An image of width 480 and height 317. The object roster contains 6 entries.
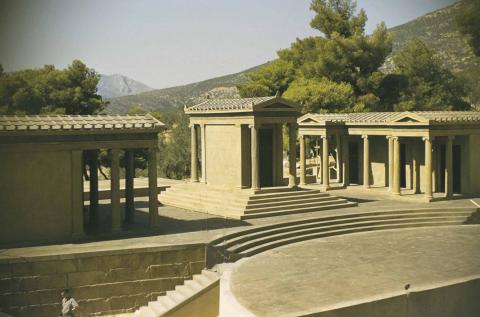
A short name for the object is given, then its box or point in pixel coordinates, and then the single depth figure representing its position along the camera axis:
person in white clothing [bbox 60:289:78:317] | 14.41
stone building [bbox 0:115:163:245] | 16.89
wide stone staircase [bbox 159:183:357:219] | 22.97
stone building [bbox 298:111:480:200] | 26.27
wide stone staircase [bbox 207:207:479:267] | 18.20
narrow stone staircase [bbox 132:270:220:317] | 15.48
